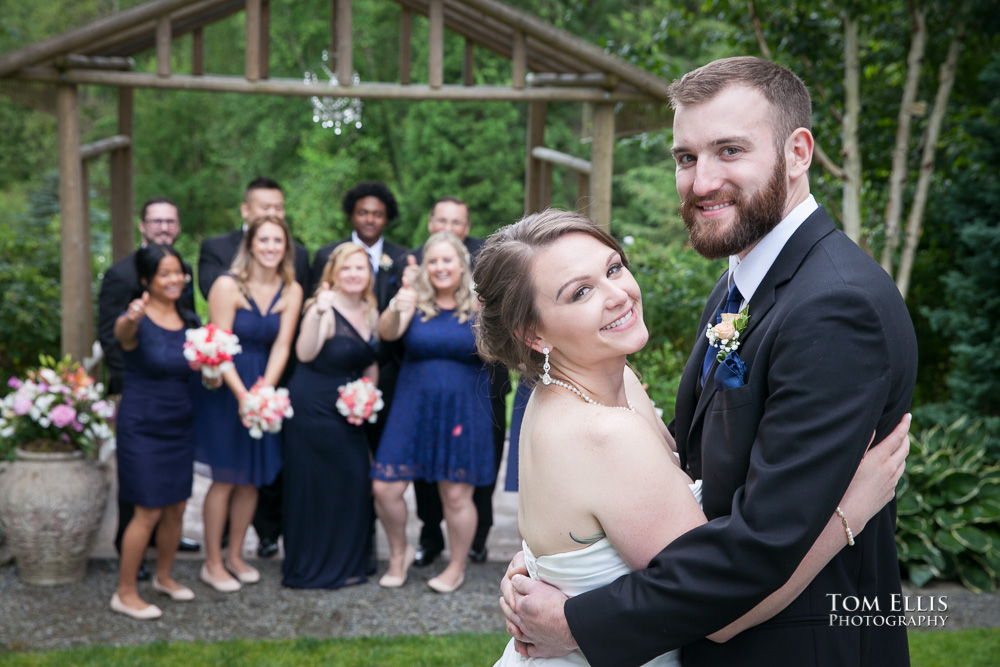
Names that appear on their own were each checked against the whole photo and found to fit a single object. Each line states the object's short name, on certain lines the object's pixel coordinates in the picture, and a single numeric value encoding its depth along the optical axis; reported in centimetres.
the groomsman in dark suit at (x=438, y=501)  641
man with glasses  599
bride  194
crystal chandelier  1186
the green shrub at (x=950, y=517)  579
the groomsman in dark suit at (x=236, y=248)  643
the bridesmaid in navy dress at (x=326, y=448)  582
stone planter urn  560
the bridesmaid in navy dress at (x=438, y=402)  583
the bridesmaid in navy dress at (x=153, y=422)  537
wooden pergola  633
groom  174
